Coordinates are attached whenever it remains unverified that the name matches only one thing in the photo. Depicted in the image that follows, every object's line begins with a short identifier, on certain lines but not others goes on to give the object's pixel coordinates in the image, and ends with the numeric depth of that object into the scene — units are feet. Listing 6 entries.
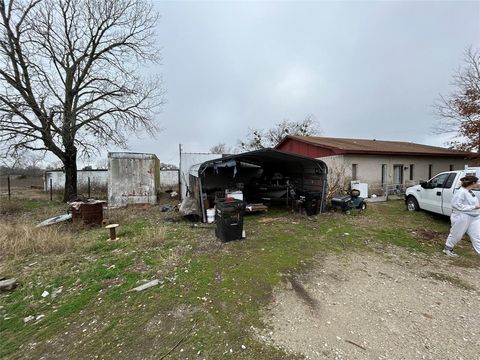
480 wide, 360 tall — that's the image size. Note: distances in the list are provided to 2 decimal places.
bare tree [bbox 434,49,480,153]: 42.42
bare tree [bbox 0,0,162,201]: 40.50
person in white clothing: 15.21
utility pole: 48.14
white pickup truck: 22.66
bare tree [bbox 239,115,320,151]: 108.37
